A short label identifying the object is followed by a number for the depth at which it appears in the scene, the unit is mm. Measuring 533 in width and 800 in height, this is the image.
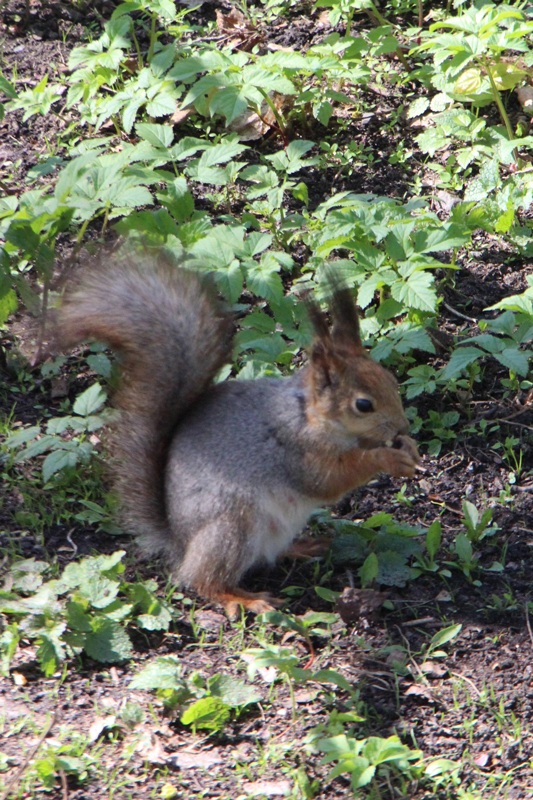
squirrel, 4445
